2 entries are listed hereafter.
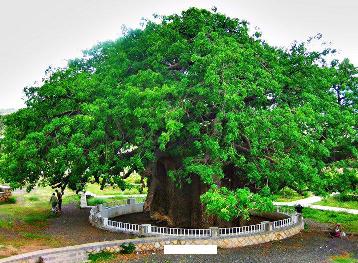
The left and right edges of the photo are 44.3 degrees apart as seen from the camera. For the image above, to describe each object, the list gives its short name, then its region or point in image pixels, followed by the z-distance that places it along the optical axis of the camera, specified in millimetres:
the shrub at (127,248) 20203
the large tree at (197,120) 21109
